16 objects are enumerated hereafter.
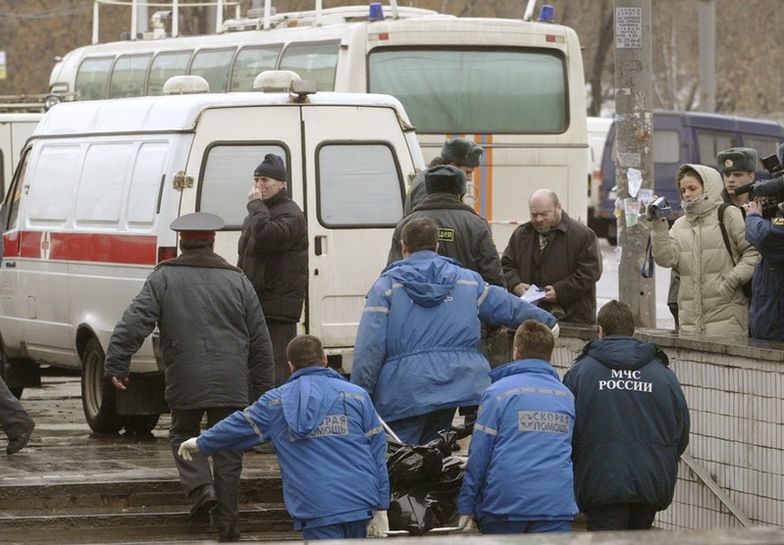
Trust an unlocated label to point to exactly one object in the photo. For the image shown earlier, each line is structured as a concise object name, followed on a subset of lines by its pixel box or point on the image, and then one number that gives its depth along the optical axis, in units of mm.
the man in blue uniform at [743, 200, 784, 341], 17312
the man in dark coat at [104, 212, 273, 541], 18547
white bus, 35062
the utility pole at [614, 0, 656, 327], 26266
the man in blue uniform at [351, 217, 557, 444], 16016
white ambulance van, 22594
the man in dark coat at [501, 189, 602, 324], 21453
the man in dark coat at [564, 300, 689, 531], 14352
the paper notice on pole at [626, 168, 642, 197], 26141
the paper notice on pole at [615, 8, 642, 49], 26453
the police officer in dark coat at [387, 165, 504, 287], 19125
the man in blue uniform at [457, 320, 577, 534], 13633
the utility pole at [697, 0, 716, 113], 68375
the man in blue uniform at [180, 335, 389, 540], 13953
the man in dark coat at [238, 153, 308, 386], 21219
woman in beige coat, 19062
